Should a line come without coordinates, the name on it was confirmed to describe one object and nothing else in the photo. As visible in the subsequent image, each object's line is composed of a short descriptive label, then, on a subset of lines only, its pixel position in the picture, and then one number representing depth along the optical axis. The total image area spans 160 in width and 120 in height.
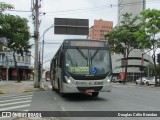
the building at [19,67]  94.21
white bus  20.67
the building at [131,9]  122.44
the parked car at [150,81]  63.93
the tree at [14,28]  36.69
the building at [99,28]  67.54
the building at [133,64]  127.94
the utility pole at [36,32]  37.61
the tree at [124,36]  71.44
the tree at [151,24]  54.54
